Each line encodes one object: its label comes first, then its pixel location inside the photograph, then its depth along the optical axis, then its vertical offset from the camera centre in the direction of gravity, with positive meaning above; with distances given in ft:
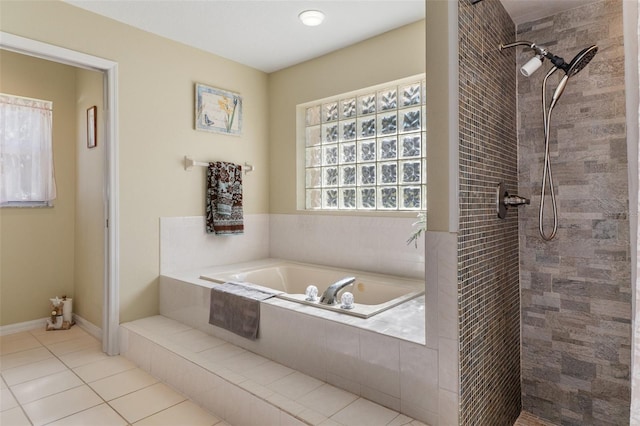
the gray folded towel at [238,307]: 7.23 -1.96
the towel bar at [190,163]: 10.40 +1.38
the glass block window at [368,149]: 9.43 +1.74
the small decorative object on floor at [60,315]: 10.74 -2.98
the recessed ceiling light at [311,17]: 8.59 +4.60
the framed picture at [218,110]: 10.76 +3.06
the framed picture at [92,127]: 10.27 +2.40
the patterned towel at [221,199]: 10.78 +0.38
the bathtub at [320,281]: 6.95 -1.71
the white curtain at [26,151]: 10.28 +1.78
